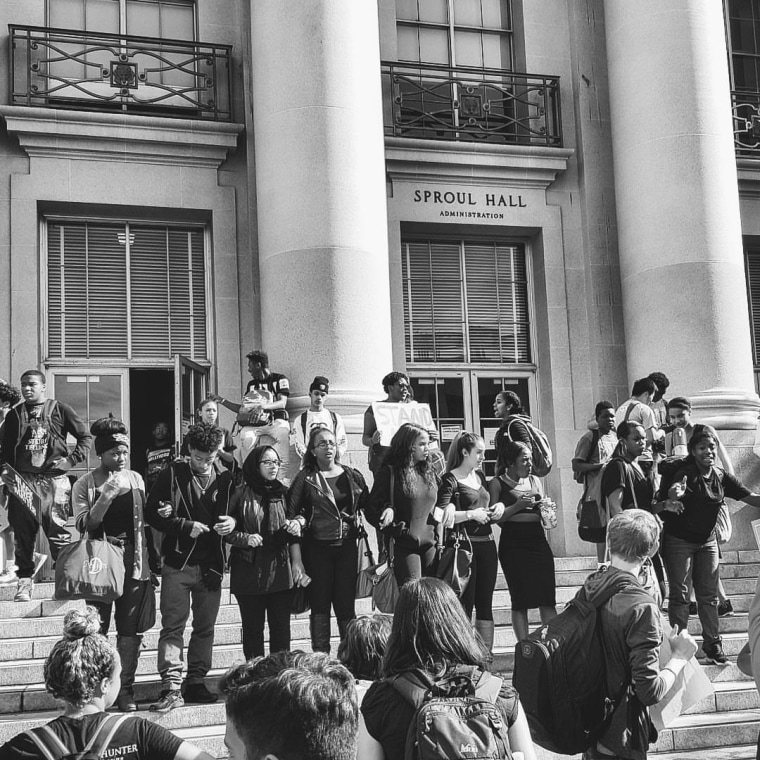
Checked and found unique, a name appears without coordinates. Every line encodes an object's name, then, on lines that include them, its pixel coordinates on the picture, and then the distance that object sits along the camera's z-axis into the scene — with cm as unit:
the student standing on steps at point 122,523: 748
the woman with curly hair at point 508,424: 886
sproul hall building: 1285
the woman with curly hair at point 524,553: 824
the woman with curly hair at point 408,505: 805
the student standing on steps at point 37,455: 948
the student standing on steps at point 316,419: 1088
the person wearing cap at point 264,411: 1126
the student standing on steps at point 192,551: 745
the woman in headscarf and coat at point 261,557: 771
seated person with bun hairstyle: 365
